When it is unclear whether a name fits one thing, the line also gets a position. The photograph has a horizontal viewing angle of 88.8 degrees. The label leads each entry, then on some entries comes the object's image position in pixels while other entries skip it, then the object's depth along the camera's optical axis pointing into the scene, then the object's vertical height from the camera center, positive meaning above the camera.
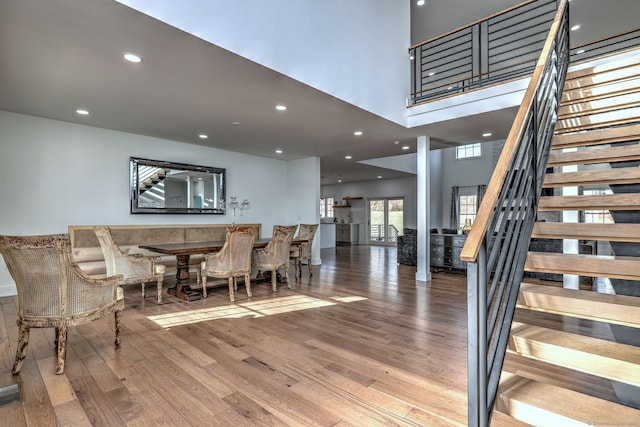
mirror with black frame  5.73 +0.58
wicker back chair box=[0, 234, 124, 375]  2.20 -0.49
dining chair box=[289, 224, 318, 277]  5.93 -0.62
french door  12.24 -0.14
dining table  4.22 -0.56
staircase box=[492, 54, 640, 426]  1.44 -0.44
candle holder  6.89 +0.27
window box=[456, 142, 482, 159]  10.59 +2.14
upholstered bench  5.00 -0.36
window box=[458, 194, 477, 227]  10.75 +0.30
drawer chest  6.20 -0.68
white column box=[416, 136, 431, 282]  5.66 +0.23
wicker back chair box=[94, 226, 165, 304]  3.95 -0.58
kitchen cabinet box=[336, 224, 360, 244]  13.17 -0.67
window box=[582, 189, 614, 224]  8.30 -0.02
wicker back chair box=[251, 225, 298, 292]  4.88 -0.55
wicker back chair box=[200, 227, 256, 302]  4.23 -0.53
